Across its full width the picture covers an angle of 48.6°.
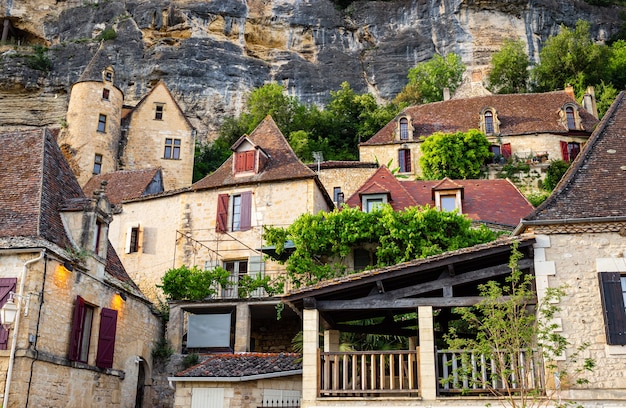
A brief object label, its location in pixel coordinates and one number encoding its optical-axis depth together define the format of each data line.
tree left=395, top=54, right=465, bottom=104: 44.12
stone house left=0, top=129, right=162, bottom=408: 14.59
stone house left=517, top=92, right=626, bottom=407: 10.98
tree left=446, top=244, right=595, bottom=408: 10.16
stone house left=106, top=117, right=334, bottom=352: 20.88
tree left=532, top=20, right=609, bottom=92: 43.28
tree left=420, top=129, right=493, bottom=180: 32.72
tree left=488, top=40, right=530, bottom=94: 45.03
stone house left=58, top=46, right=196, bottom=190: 37.94
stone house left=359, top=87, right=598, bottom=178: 34.53
